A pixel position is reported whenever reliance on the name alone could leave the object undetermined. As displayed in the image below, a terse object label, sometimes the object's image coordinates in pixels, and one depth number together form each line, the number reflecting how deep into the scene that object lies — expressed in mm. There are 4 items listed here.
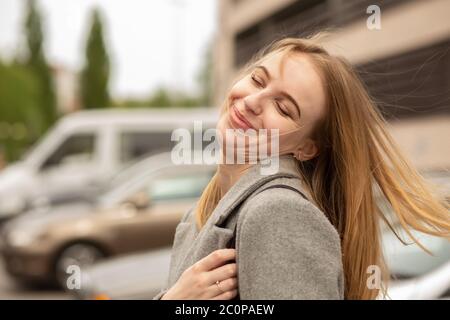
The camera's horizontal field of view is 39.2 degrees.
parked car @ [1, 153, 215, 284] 6168
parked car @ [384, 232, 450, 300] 2730
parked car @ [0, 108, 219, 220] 8320
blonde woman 963
